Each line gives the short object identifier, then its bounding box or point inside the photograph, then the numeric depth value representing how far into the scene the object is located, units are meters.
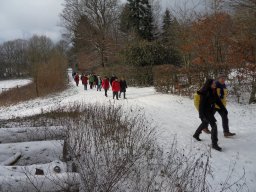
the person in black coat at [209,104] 7.72
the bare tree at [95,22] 42.16
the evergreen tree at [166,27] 30.26
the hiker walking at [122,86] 18.81
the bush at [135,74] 25.91
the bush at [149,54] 27.50
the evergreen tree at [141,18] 40.09
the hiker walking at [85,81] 28.45
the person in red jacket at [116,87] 18.50
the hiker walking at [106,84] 20.66
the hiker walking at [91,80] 28.50
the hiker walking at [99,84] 26.31
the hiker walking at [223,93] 8.62
